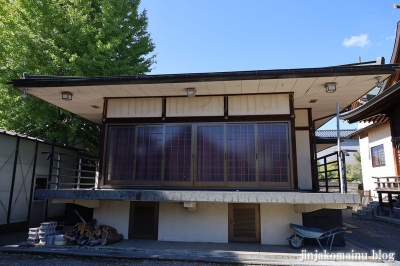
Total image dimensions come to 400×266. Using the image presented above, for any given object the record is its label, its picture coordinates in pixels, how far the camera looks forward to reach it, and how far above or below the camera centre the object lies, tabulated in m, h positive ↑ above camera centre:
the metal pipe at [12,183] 8.14 -0.24
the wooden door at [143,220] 6.69 -1.08
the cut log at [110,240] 6.08 -1.46
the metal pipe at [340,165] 5.46 +0.32
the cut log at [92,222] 6.68 -1.14
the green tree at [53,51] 9.68 +4.70
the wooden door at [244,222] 6.36 -1.05
